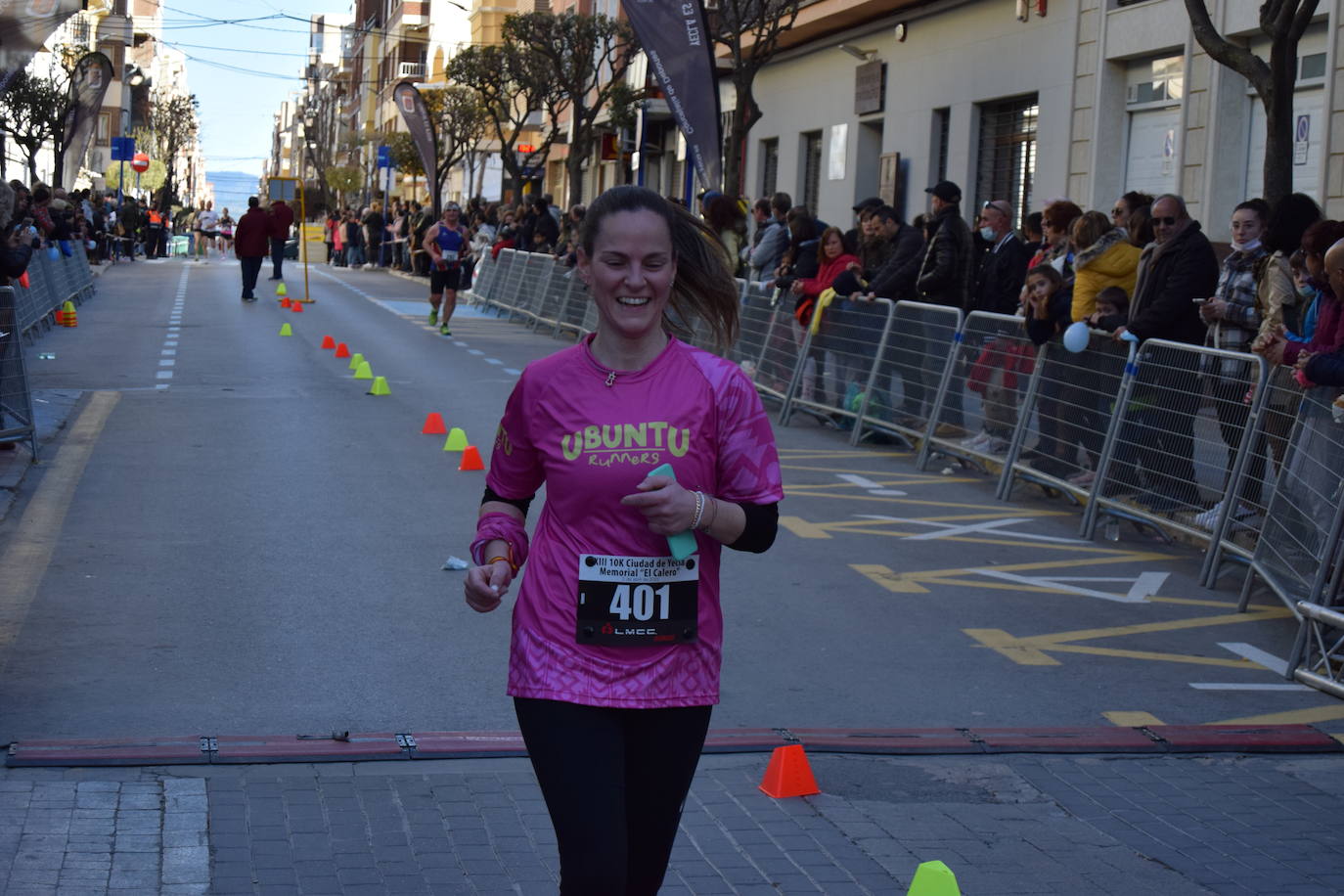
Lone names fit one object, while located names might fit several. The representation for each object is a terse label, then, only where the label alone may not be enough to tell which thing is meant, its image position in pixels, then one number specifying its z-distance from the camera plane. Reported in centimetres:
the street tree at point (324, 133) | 12119
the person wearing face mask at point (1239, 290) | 1035
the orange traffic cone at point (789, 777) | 535
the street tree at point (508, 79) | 4222
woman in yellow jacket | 1156
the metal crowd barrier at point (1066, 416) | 1069
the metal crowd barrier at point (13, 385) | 1174
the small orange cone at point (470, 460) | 1205
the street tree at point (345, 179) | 9881
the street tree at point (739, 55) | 2705
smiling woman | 334
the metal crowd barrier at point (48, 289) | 2027
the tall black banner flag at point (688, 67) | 2194
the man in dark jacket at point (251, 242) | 3241
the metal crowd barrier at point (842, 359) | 1421
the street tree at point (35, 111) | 4541
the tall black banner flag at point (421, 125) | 4375
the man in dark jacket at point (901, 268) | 1439
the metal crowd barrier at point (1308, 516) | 728
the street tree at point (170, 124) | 10169
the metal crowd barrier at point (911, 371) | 1313
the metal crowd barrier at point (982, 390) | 1198
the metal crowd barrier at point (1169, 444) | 937
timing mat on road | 548
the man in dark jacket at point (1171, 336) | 977
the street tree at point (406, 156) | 6322
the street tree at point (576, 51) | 4112
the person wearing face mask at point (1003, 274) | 1349
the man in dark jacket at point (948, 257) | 1402
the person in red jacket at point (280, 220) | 3397
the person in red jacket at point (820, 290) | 1497
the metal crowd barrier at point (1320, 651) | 700
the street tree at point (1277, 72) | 1242
